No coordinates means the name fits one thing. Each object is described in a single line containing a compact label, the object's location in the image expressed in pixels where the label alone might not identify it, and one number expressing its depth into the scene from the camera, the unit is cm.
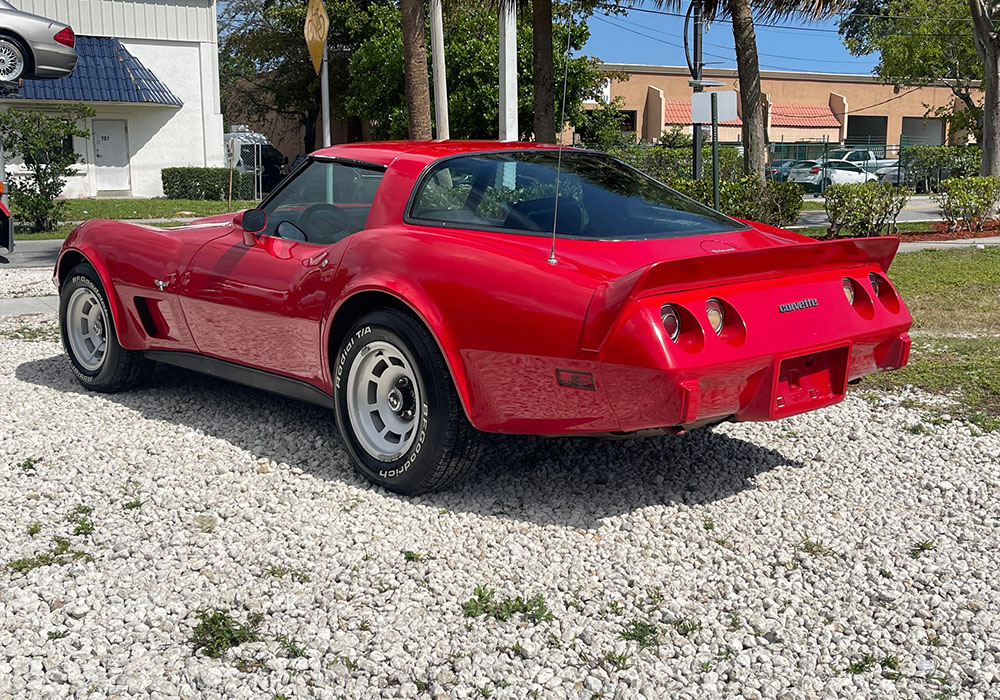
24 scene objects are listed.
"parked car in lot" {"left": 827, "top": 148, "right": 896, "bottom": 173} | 3509
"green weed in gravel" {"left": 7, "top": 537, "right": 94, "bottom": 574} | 359
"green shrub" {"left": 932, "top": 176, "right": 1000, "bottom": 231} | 1616
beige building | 4762
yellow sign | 1246
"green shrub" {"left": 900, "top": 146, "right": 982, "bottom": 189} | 3161
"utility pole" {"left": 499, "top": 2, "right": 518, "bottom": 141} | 1273
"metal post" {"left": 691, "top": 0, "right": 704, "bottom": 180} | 1574
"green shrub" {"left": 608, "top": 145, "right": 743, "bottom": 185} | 2630
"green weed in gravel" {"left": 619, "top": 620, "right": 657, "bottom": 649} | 306
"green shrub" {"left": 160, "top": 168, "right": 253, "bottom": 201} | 2744
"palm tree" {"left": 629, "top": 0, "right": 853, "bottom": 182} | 1580
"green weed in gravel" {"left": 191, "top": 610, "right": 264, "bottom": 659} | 302
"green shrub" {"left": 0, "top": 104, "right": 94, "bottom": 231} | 1759
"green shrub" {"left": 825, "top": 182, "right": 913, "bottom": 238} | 1455
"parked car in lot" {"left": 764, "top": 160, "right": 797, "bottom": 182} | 3303
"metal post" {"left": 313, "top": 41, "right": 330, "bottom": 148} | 1429
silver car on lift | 1543
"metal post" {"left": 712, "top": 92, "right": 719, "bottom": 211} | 1081
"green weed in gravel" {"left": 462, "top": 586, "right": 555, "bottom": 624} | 322
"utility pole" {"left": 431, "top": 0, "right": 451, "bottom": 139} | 1459
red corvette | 357
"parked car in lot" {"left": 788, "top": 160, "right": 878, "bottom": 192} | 3219
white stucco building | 2689
